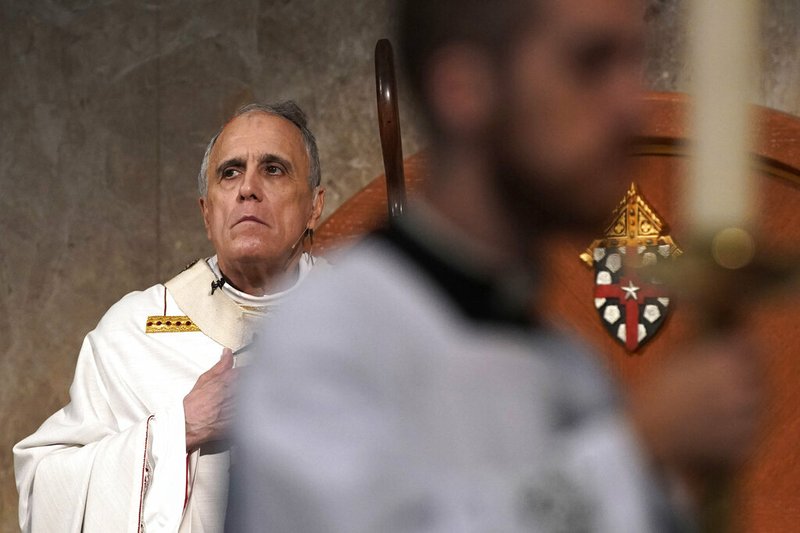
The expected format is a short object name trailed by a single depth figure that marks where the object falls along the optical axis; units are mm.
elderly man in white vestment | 3827
